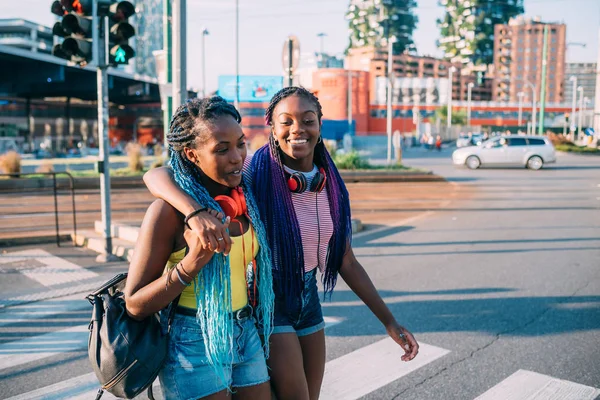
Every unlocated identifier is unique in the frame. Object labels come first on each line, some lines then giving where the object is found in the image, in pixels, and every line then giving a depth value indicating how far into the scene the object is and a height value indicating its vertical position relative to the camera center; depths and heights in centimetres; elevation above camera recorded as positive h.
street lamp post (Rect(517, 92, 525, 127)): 10231 +339
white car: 2650 -100
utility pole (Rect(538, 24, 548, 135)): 3705 +243
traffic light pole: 827 -16
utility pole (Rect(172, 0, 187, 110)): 834 +106
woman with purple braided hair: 277 -48
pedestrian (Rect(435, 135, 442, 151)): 4862 -114
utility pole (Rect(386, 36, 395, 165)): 2342 +114
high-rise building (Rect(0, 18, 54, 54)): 10825 +1740
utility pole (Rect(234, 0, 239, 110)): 4412 +657
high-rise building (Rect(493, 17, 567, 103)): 14950 +2008
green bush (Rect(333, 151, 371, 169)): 2253 -125
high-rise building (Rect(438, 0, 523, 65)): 14475 +2534
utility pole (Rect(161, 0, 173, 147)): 871 +105
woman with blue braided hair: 215 -54
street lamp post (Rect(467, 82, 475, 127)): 9310 +278
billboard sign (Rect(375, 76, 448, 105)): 10662 +717
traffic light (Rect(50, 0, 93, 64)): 802 +130
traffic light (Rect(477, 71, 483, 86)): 4031 +366
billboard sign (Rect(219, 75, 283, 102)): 6162 +448
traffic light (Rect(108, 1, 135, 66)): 826 +130
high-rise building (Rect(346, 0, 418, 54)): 14200 +2563
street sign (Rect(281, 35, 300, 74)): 962 +121
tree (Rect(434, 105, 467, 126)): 9201 +210
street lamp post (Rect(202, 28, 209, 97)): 5638 +708
